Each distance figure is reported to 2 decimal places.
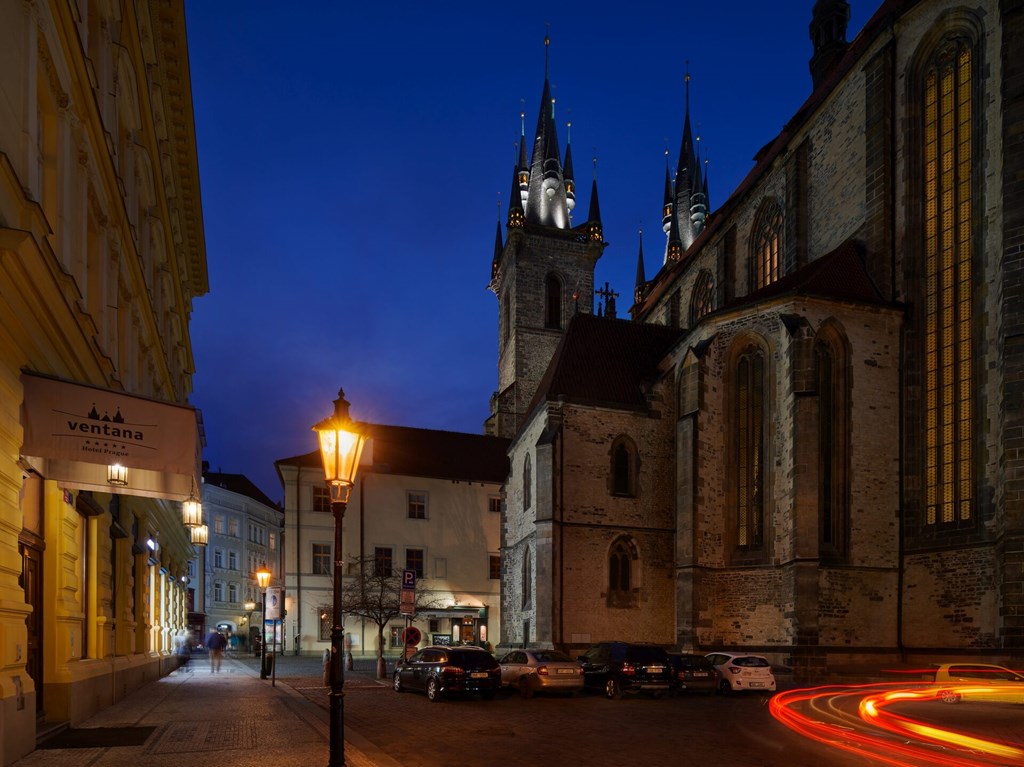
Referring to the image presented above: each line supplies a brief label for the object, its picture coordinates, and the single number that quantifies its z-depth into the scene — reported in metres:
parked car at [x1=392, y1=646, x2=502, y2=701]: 19.17
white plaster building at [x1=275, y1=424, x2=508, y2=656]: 45.44
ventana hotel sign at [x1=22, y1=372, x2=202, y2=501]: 9.81
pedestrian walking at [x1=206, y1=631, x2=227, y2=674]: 31.27
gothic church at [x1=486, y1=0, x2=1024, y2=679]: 24.31
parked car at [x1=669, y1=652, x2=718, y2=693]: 20.61
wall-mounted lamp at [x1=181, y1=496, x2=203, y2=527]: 24.20
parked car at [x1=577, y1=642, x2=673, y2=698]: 19.81
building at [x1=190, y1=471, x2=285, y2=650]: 62.44
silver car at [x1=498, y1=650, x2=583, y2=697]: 20.02
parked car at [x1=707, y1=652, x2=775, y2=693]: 20.70
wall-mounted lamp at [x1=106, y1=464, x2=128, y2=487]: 12.29
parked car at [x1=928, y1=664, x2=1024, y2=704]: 16.72
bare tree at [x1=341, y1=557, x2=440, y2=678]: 34.53
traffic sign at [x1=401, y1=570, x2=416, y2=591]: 23.52
